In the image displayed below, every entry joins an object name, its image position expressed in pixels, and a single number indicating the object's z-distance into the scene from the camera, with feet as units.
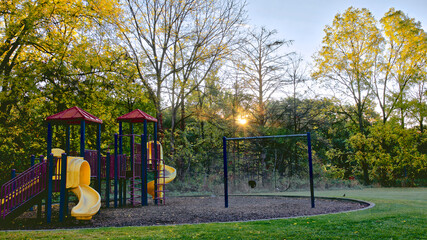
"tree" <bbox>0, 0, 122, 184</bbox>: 44.50
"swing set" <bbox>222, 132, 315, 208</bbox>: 33.42
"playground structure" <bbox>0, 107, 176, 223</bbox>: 28.40
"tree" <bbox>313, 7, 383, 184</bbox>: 77.10
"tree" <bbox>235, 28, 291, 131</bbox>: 80.79
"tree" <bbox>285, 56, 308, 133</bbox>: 80.79
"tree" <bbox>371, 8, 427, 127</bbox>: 75.51
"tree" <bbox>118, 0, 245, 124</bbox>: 69.10
